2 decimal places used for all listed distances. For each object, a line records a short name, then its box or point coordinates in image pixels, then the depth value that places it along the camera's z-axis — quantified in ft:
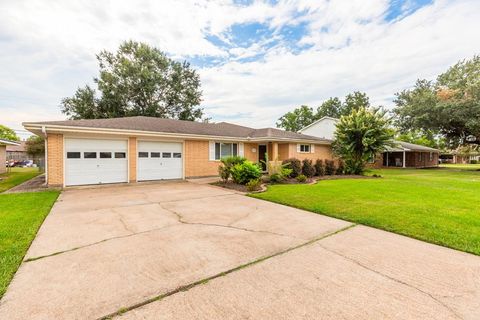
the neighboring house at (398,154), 85.46
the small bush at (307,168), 48.11
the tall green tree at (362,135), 47.67
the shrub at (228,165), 36.50
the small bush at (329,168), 54.29
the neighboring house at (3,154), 56.32
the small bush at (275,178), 38.58
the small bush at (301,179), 39.62
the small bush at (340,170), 55.76
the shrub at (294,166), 45.42
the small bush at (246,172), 34.47
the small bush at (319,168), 51.60
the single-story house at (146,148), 31.86
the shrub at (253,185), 30.40
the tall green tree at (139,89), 79.77
